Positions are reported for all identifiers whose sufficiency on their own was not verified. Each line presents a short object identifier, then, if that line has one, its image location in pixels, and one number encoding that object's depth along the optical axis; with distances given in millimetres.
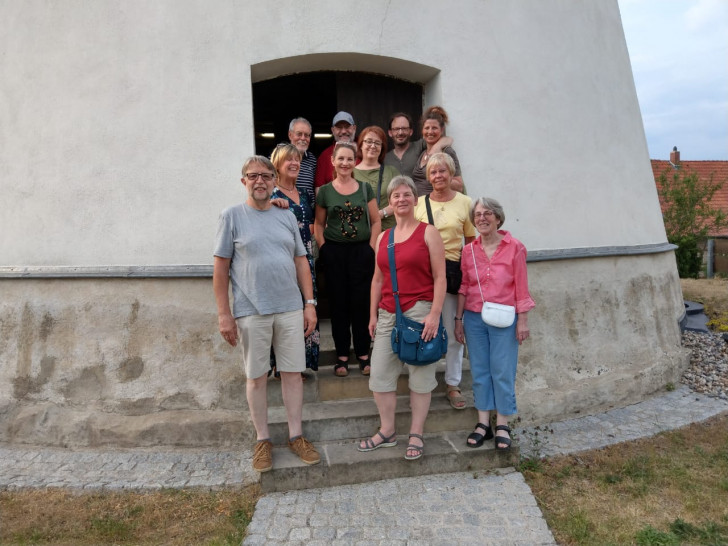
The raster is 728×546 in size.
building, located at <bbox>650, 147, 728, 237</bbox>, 21438
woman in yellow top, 3824
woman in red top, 3484
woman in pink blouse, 3645
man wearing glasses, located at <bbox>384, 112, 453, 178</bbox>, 4633
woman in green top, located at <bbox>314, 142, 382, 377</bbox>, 4109
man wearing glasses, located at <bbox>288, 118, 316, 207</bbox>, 4293
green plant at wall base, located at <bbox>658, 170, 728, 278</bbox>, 15375
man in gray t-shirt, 3373
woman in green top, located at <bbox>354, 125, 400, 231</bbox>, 4391
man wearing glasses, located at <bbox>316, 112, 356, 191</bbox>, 4598
